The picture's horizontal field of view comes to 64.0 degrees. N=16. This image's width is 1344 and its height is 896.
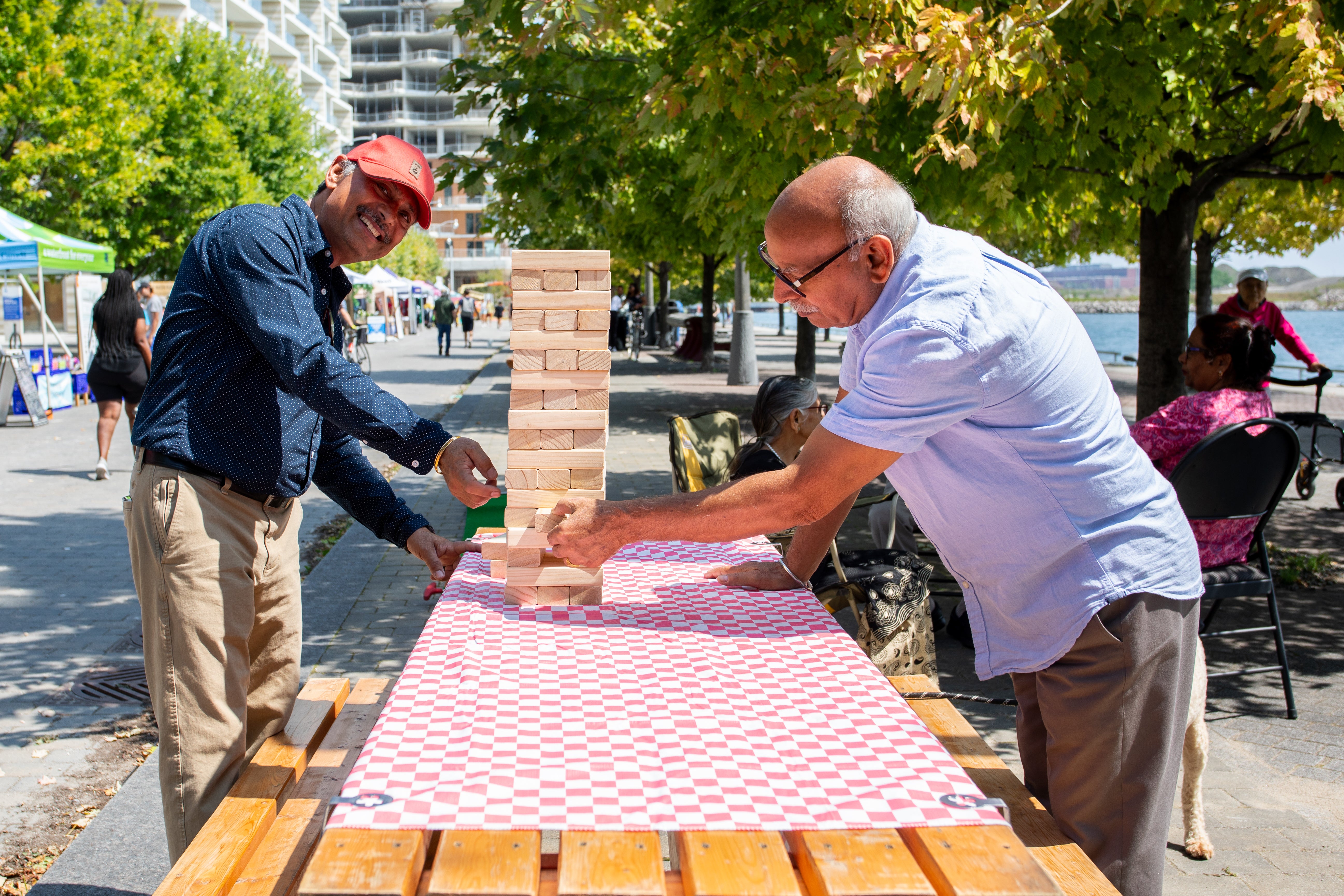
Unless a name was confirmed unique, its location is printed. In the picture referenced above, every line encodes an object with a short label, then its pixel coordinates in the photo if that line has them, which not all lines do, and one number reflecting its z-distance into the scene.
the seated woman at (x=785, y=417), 4.86
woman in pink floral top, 4.54
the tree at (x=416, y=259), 74.12
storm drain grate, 4.96
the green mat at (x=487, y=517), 4.07
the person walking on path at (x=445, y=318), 31.88
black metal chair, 4.28
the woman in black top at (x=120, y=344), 10.16
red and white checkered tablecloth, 1.70
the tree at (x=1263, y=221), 10.39
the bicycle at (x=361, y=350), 26.34
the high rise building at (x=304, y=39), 62.97
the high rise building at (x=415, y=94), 110.44
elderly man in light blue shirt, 2.06
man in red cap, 2.58
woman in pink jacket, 9.37
